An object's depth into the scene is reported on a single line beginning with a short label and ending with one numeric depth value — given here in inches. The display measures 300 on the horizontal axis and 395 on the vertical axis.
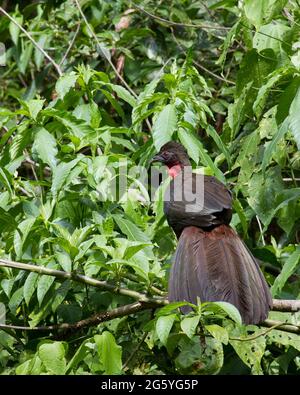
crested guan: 315.0
